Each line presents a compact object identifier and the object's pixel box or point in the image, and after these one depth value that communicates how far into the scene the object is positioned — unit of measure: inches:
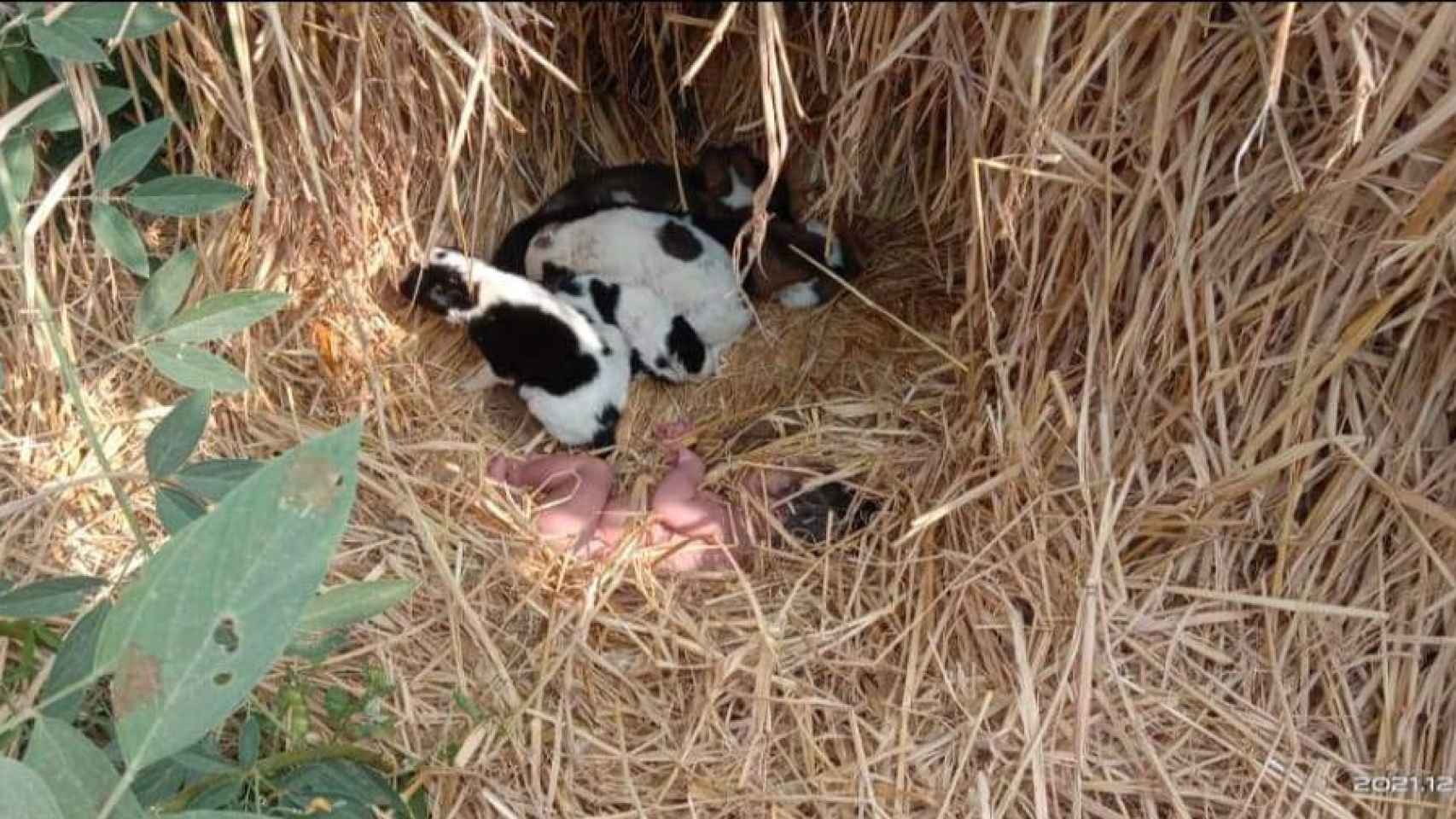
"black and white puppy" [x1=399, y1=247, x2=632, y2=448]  78.8
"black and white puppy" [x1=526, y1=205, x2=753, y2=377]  86.6
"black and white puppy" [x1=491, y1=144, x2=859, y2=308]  87.1
